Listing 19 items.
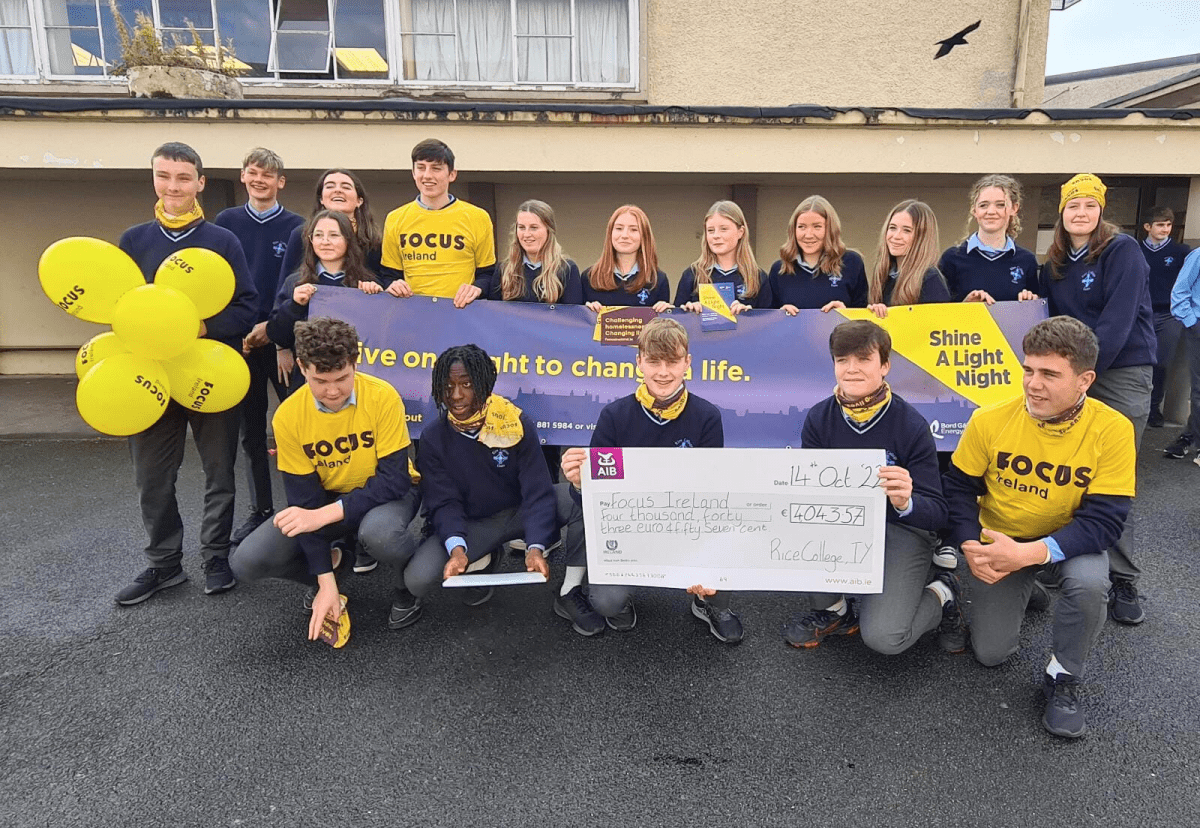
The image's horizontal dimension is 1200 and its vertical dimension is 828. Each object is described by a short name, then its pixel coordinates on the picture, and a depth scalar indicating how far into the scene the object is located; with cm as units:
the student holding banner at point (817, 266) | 406
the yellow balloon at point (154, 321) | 320
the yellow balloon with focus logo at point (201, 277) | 339
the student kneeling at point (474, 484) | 311
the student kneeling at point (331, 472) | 302
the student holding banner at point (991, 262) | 393
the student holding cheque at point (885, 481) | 279
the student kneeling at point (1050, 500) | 257
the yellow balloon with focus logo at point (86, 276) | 317
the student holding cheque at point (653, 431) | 300
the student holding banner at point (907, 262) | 393
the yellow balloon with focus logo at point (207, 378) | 344
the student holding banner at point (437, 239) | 412
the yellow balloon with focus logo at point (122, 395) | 318
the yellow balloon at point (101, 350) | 337
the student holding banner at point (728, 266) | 406
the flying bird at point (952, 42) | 875
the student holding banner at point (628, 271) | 410
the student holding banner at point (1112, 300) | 349
